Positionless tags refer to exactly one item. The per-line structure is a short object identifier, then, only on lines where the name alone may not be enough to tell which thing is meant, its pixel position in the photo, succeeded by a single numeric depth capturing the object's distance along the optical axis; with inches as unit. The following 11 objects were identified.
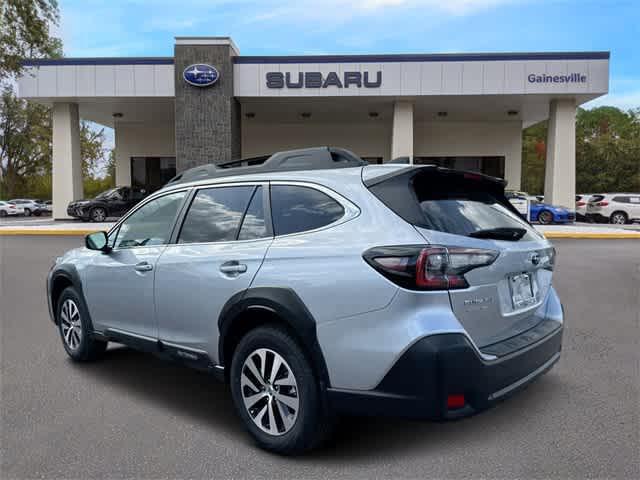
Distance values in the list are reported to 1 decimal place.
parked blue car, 843.9
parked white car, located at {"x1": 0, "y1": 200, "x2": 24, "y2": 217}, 1502.2
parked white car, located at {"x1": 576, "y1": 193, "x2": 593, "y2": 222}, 1125.7
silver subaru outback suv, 105.7
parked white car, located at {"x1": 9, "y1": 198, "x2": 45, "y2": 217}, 1552.7
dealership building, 810.2
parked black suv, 902.4
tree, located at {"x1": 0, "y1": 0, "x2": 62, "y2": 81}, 537.0
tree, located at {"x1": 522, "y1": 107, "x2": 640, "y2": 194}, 1898.4
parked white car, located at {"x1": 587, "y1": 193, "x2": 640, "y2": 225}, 1067.3
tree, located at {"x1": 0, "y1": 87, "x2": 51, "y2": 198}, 1902.1
